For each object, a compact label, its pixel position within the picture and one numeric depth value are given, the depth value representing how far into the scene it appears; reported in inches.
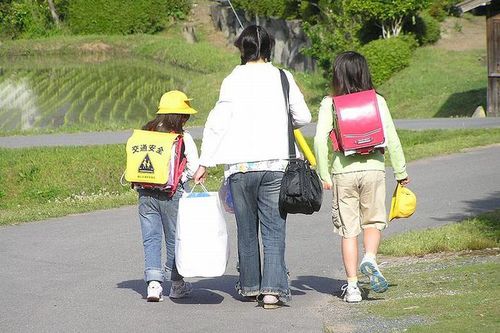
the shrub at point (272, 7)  1855.3
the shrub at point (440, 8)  1598.3
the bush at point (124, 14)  2541.8
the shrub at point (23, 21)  2608.3
